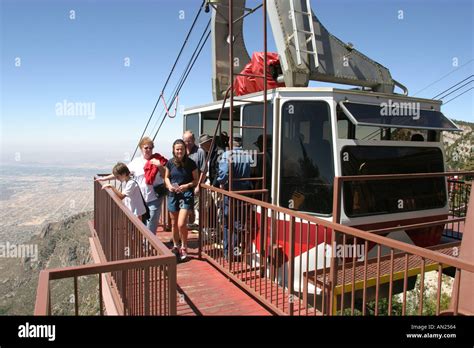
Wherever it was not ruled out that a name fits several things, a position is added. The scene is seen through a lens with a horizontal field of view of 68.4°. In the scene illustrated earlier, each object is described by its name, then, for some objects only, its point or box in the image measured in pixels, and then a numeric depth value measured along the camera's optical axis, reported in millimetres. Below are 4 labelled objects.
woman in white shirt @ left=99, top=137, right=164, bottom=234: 5059
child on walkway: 4641
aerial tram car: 4574
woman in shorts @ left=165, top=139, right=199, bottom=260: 5074
